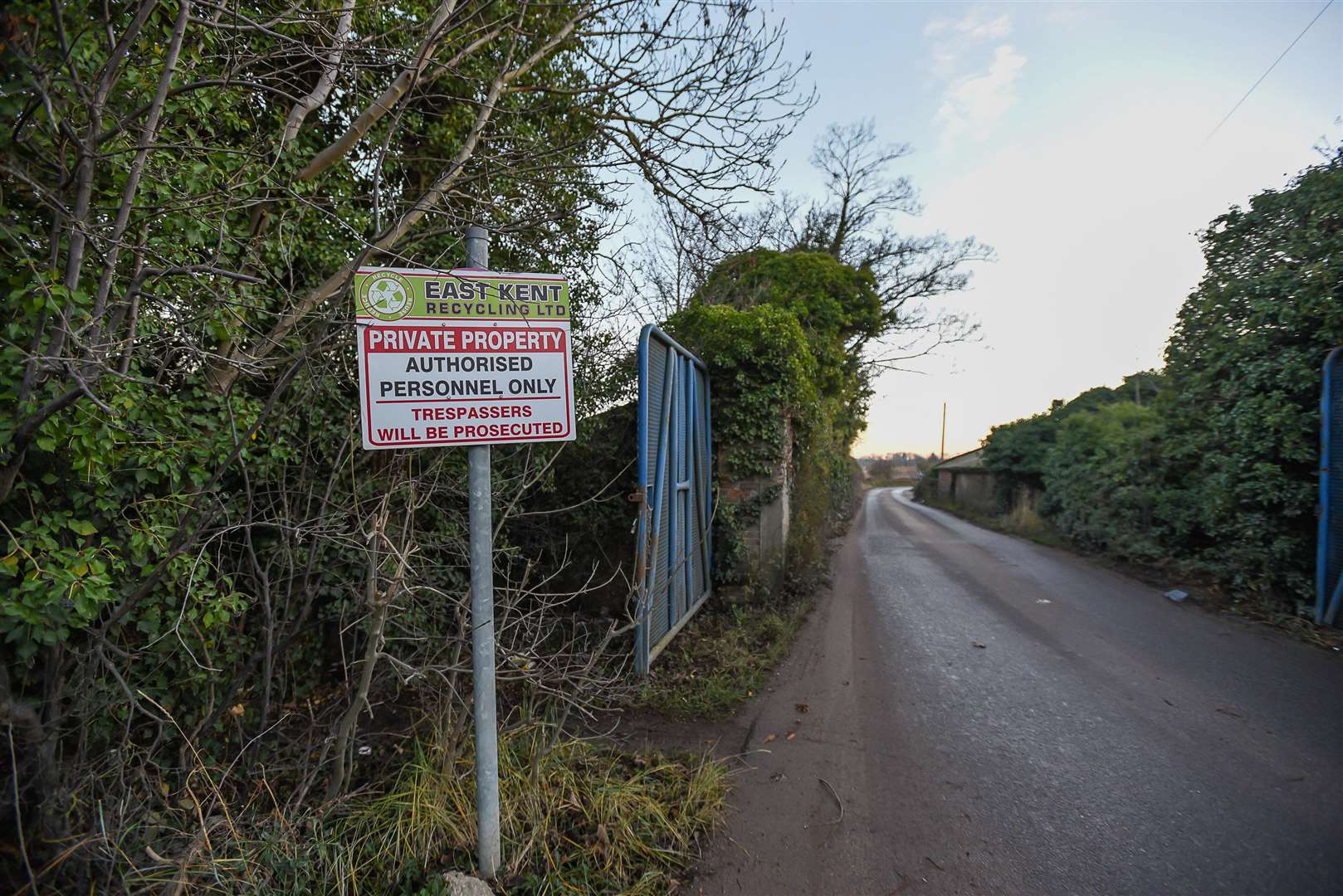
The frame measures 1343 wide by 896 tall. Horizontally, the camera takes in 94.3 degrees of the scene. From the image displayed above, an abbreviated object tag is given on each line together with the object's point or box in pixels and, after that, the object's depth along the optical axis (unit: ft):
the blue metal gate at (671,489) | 14.84
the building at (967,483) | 79.50
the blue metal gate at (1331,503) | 19.13
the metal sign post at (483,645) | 7.41
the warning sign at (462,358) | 7.06
